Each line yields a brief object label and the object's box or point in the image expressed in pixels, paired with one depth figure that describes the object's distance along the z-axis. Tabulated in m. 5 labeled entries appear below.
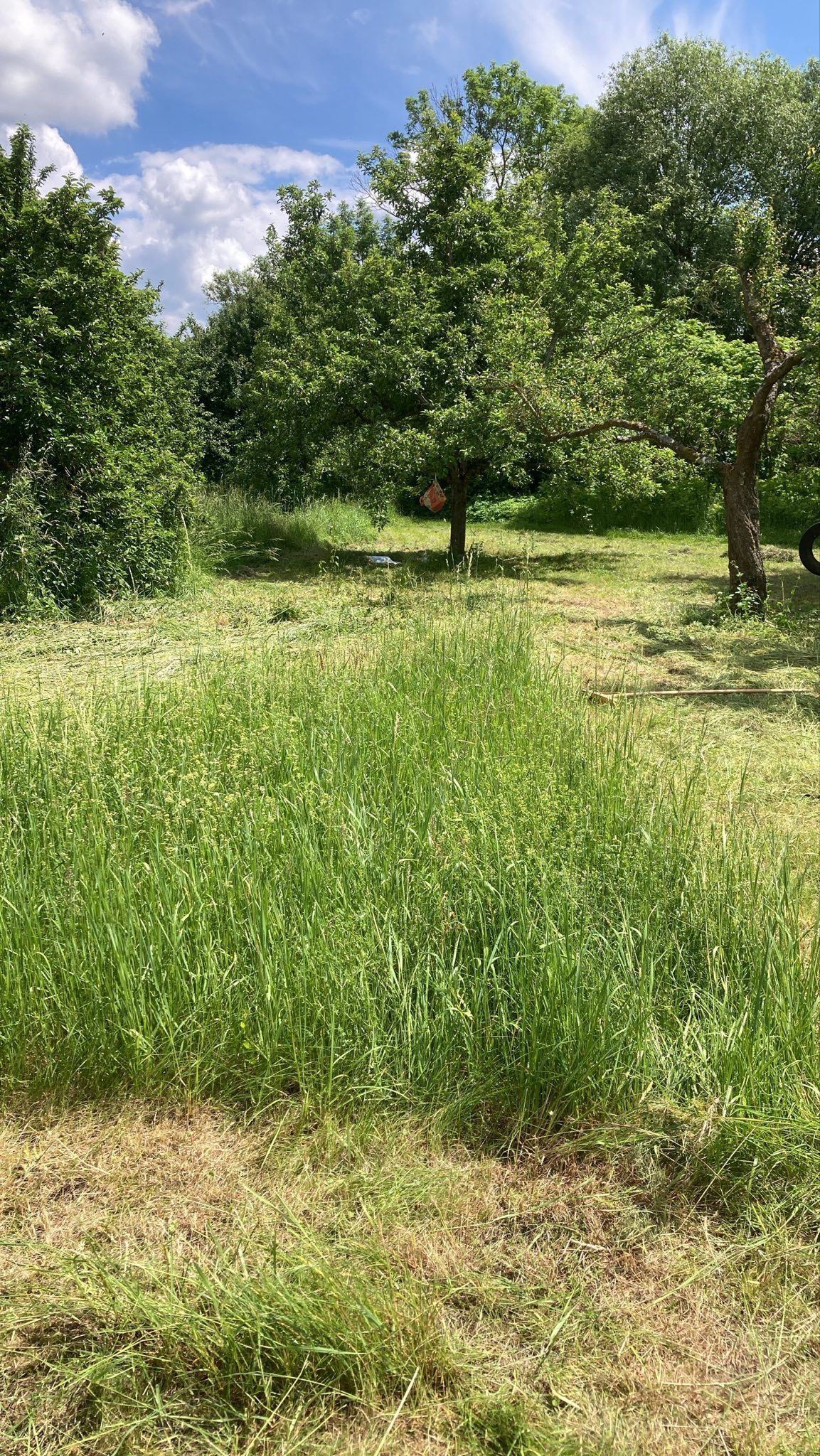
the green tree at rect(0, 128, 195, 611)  8.03
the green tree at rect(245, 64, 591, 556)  10.80
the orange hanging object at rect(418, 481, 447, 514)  9.93
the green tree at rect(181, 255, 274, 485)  19.94
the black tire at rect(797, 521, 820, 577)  9.54
